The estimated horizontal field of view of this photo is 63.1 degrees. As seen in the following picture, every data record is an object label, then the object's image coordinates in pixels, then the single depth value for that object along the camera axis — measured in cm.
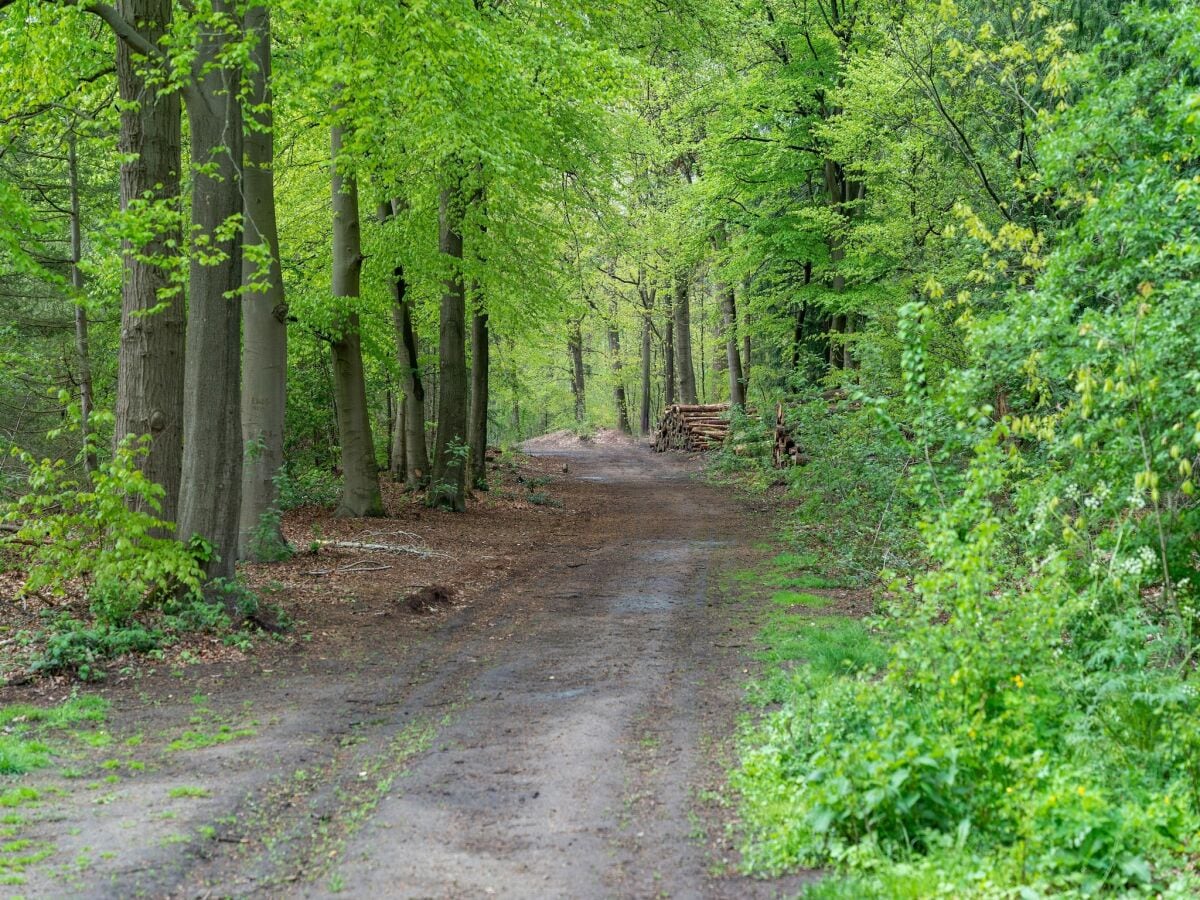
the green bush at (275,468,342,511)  1727
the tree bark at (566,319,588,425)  4575
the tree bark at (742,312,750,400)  3039
